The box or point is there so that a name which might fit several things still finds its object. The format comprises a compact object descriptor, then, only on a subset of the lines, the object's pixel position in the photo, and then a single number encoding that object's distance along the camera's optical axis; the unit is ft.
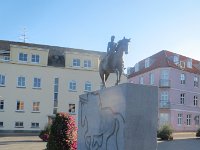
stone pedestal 23.29
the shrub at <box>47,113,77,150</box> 37.03
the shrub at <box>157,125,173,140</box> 80.79
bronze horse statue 28.31
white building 115.33
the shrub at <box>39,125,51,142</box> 69.20
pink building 135.33
